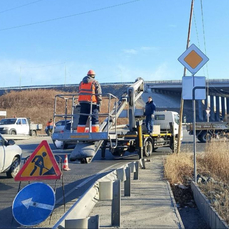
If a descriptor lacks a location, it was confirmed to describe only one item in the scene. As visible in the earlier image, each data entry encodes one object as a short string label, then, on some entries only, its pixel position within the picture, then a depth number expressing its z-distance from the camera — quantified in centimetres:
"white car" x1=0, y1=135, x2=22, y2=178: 896
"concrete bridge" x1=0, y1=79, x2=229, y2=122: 6931
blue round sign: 515
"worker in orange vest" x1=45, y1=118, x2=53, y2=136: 3227
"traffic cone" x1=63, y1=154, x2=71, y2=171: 1150
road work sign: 577
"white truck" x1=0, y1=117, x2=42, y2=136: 3064
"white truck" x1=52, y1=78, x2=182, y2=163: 921
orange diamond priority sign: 788
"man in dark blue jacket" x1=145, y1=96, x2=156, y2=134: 1520
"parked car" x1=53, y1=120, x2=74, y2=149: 1014
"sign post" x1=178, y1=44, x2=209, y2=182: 767
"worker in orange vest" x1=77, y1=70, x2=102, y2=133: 957
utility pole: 1360
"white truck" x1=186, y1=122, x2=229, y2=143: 2395
